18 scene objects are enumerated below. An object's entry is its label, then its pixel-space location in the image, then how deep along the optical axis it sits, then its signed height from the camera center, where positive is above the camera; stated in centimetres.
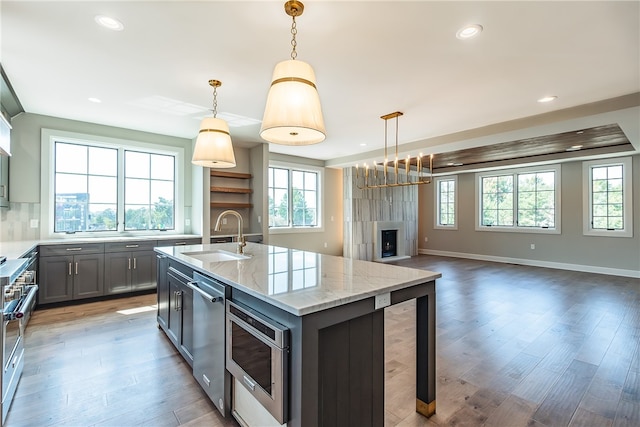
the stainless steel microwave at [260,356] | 129 -69
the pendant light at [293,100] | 168 +66
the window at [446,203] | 887 +42
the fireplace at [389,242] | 834 -73
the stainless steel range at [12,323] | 182 -69
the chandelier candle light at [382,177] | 743 +110
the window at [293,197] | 680 +45
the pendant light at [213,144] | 277 +67
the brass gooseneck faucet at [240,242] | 279 -26
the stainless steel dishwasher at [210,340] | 182 -82
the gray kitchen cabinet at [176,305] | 234 -78
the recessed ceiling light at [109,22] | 212 +139
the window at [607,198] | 607 +42
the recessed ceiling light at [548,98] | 346 +138
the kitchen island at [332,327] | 126 -55
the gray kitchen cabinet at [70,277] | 386 -83
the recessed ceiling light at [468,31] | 220 +139
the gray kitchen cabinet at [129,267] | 431 -77
